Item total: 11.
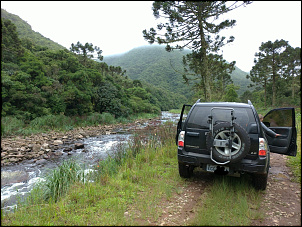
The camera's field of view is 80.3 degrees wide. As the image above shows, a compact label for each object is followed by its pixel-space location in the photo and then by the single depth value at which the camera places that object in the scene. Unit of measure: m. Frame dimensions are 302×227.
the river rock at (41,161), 9.12
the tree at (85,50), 38.50
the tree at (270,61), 28.38
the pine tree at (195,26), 11.02
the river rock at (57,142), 13.80
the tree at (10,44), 21.08
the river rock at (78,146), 12.67
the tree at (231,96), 36.69
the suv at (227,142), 3.43
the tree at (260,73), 31.13
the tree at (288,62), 23.77
